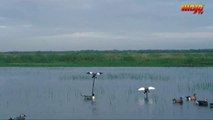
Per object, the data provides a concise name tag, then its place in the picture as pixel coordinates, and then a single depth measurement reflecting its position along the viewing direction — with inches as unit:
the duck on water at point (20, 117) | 885.8
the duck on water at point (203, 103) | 1079.8
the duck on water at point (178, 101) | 1128.2
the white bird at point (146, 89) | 1242.0
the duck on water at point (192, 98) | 1155.9
